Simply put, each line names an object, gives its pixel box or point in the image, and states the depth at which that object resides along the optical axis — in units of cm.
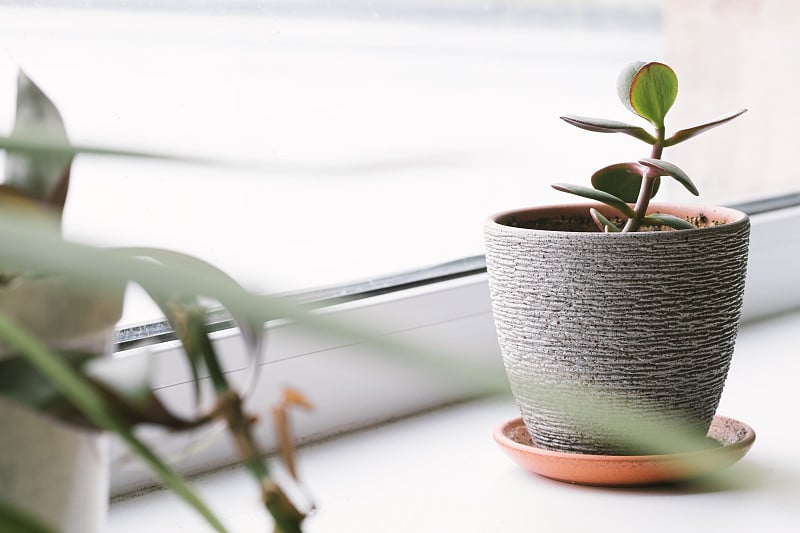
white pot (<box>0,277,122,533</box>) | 55
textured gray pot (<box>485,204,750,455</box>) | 83
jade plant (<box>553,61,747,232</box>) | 84
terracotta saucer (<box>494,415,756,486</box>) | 86
